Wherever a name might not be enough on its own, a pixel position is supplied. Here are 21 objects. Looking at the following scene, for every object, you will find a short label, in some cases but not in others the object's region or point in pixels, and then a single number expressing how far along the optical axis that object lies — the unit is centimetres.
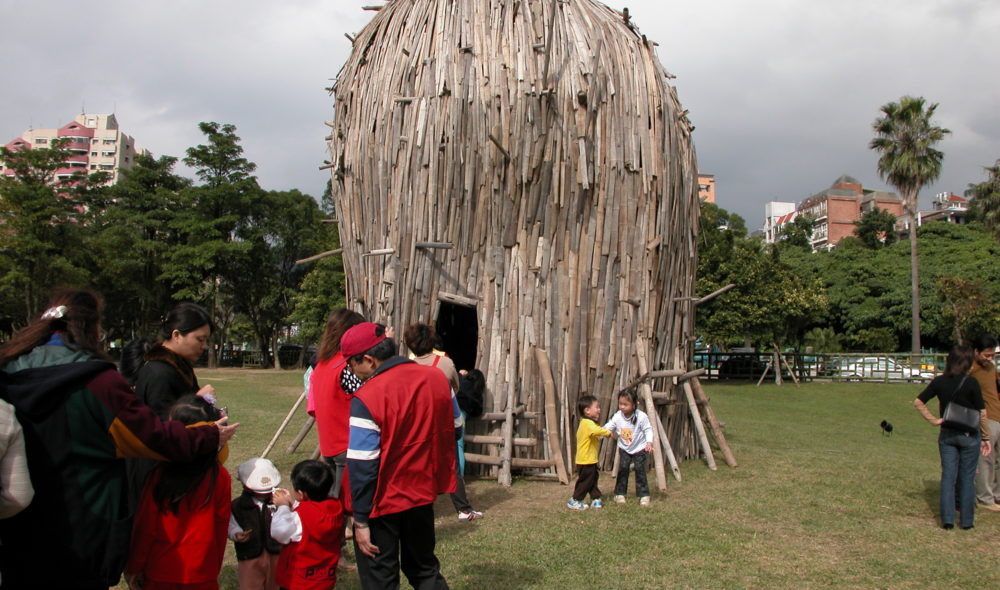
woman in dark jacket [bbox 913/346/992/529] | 661
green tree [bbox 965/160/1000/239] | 3350
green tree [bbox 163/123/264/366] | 3512
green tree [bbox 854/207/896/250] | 5834
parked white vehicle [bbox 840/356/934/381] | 2788
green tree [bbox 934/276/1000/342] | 3148
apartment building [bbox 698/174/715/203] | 11092
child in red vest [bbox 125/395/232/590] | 318
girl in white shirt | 731
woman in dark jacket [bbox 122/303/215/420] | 361
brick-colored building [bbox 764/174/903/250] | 8919
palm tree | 3061
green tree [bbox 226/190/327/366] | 3800
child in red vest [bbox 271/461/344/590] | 404
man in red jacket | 361
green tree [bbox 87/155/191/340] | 3544
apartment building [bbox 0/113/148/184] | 10244
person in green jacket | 271
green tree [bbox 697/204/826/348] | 2678
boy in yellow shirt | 707
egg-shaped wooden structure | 855
